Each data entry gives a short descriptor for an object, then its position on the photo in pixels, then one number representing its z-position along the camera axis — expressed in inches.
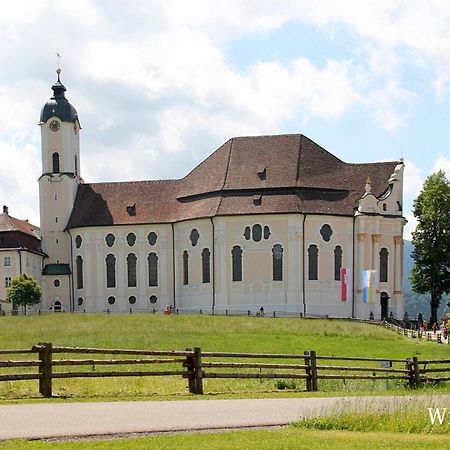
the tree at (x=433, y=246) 3287.4
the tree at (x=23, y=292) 3307.1
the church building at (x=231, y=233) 3243.1
